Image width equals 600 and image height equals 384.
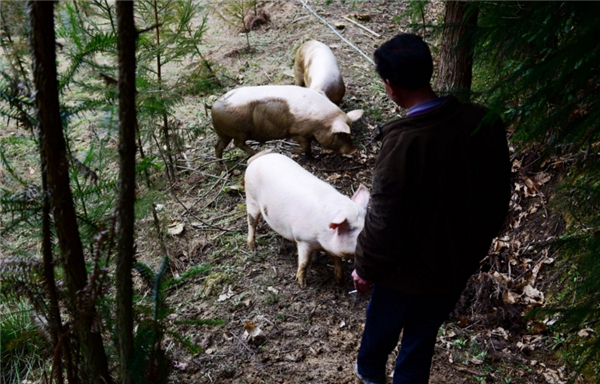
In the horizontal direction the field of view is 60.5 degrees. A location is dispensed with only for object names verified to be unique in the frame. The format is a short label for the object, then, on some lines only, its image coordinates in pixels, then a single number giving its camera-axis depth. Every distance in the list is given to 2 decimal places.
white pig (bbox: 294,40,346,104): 6.79
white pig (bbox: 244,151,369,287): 3.73
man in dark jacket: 2.25
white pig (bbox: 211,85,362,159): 5.95
